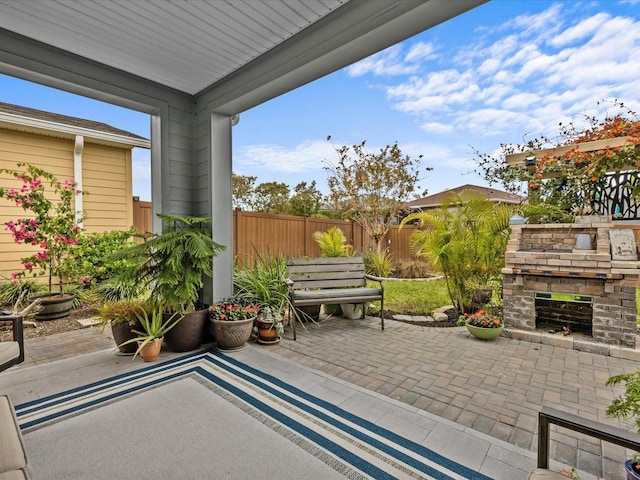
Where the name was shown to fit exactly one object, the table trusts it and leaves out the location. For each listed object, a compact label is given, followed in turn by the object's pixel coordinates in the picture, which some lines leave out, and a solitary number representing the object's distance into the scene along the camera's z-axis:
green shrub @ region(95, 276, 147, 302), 3.58
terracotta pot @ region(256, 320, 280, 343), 3.54
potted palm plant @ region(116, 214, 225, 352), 3.03
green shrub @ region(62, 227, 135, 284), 4.74
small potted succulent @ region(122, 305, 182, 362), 2.96
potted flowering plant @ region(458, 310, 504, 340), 3.68
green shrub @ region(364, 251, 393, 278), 7.79
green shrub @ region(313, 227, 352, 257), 5.38
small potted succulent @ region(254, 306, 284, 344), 3.54
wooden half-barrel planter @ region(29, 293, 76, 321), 4.33
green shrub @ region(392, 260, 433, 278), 8.30
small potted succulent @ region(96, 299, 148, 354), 3.08
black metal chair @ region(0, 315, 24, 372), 1.98
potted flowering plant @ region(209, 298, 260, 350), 3.22
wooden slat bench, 3.93
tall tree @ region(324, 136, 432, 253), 9.45
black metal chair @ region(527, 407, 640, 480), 0.96
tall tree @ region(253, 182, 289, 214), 12.59
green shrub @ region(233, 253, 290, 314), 3.85
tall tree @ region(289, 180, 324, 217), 12.57
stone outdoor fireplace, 3.29
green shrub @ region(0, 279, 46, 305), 4.51
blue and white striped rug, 1.67
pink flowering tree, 4.36
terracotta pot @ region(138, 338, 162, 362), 2.95
